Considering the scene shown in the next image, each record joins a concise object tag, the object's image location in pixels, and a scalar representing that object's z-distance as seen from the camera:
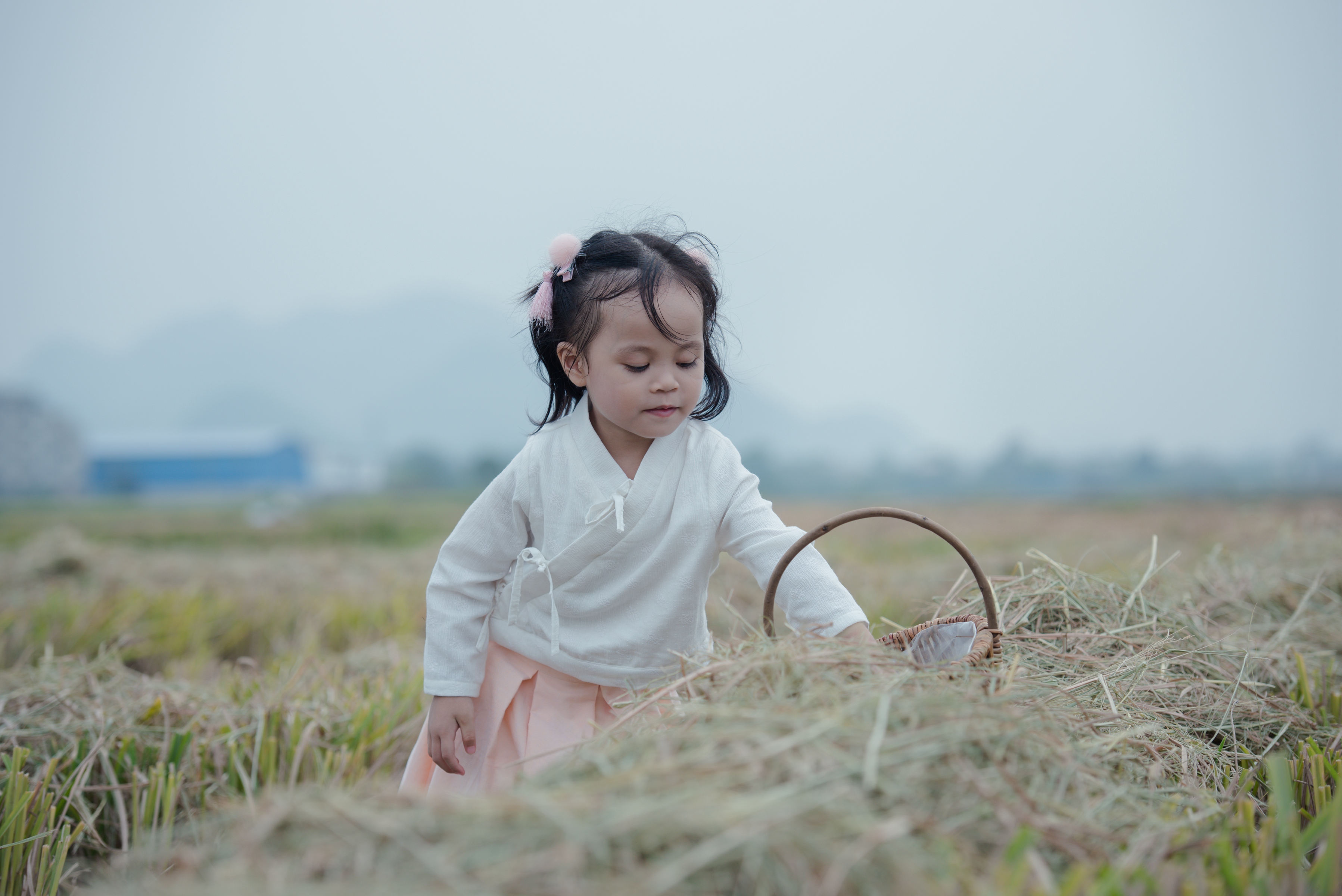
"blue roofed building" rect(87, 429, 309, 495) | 56.75
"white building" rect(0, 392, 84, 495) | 49.94
